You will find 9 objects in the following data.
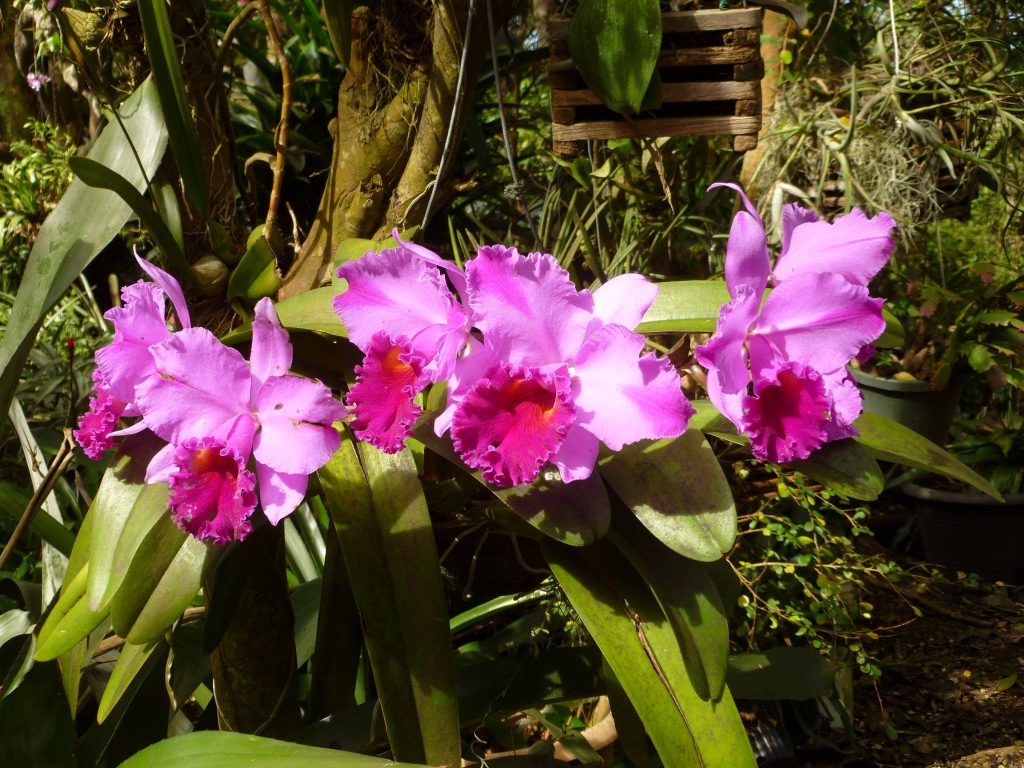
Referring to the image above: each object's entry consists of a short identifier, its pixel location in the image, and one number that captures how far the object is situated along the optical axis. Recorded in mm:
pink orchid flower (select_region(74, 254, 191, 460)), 596
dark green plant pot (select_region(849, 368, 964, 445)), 2092
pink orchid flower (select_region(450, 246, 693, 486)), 507
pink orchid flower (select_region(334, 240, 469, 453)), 544
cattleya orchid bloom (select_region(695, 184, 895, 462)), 531
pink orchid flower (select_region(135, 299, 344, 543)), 553
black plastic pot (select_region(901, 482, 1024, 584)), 2090
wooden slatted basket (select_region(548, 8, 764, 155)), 926
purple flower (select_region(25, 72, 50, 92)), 1598
